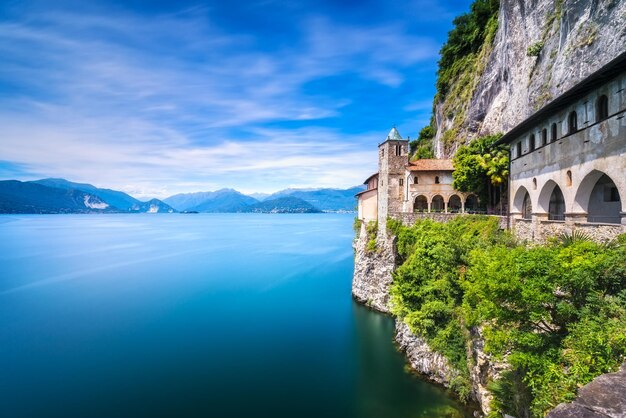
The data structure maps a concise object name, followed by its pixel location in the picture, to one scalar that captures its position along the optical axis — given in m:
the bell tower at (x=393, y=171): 43.16
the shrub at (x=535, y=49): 35.41
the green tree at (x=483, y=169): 36.47
